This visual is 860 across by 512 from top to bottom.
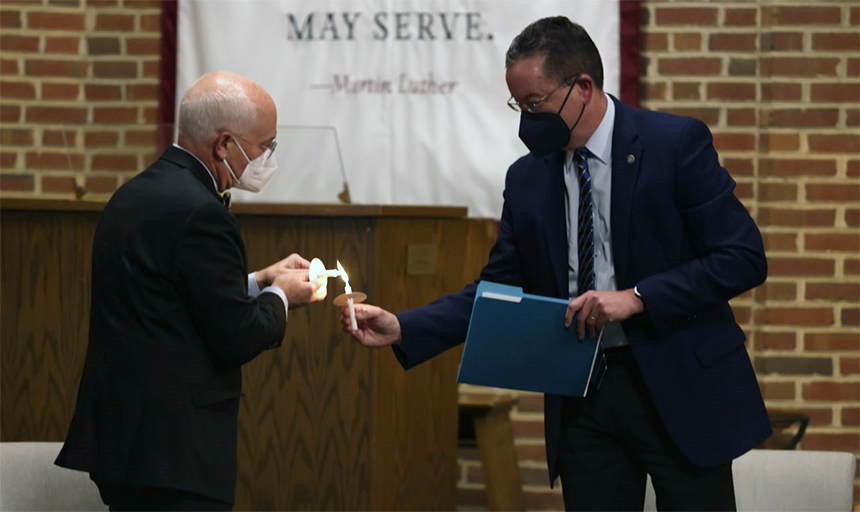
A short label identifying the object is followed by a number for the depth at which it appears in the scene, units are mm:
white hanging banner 8633
